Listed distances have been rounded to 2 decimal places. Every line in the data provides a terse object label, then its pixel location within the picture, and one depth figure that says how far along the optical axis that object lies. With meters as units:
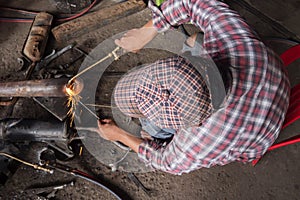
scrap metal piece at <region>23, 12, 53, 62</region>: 2.45
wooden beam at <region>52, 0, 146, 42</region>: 2.64
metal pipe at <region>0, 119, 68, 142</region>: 2.02
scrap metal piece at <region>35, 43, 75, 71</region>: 2.43
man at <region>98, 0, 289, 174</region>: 1.35
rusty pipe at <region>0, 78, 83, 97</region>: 1.70
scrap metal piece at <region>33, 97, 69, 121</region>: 2.11
